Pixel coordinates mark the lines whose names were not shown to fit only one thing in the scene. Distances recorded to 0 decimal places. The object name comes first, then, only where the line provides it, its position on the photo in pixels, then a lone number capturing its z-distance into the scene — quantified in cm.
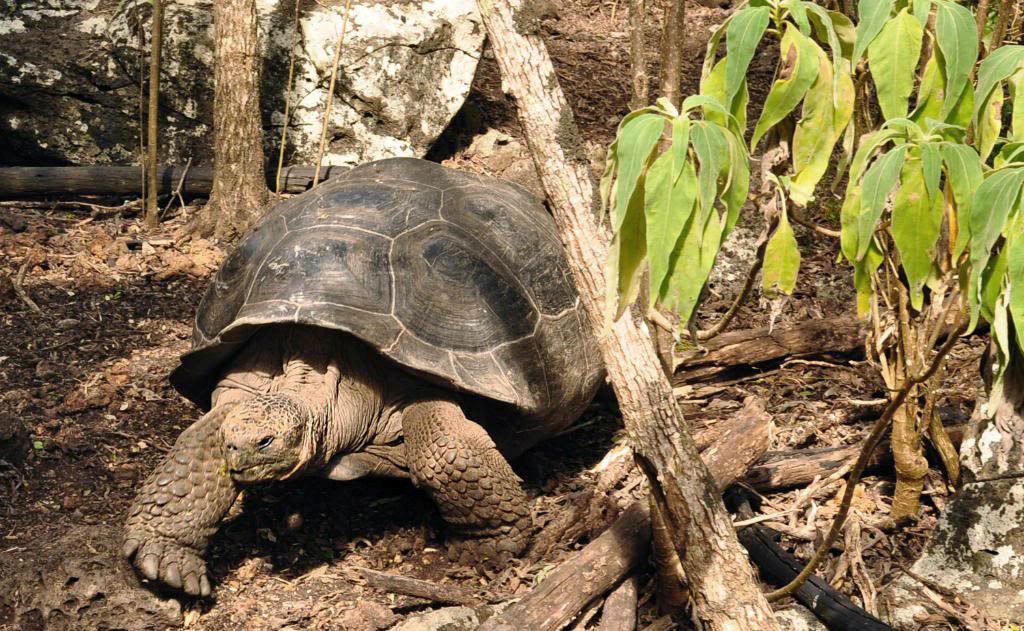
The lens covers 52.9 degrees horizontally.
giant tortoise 357
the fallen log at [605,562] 316
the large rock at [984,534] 310
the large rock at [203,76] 675
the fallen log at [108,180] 655
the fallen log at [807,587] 301
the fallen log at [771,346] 476
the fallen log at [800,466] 388
